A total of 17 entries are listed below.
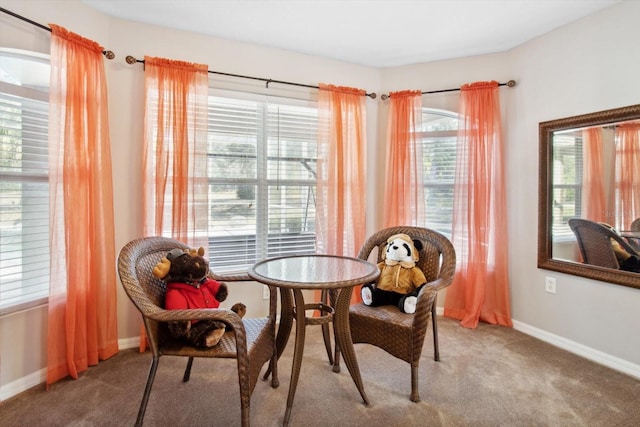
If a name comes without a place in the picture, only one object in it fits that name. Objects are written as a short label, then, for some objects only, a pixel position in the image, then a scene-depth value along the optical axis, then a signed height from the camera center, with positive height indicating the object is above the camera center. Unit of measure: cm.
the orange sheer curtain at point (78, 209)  202 -1
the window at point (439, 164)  322 +43
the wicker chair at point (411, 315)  187 -65
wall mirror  224 +18
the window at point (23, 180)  193 +16
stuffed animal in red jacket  162 -45
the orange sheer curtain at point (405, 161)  315 +45
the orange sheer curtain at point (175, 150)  243 +43
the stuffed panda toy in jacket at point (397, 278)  224 -47
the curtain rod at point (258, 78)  239 +109
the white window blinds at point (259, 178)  279 +27
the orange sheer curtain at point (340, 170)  302 +35
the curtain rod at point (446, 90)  286 +110
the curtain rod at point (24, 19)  182 +107
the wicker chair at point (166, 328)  150 -60
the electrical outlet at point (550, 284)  266 -61
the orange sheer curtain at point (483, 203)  294 +5
